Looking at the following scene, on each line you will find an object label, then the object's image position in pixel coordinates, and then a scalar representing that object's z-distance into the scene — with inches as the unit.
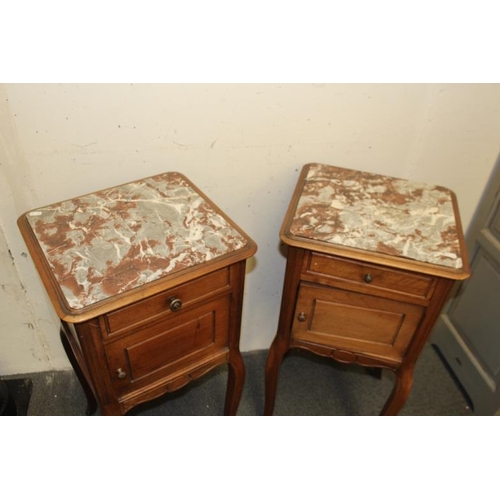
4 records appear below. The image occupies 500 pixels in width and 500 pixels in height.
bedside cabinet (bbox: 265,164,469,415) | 46.5
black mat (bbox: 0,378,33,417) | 64.5
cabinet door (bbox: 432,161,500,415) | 68.2
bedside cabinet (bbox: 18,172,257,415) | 39.9
